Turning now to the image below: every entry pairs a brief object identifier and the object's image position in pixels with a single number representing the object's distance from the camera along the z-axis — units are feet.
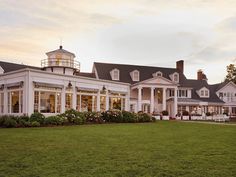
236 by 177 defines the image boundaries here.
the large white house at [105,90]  85.66
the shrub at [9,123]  68.13
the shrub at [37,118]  75.60
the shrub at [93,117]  89.80
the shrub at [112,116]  96.78
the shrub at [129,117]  100.48
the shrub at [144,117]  105.45
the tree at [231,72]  240.34
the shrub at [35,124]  71.67
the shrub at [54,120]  76.48
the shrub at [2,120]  70.56
